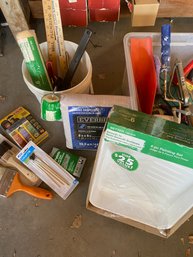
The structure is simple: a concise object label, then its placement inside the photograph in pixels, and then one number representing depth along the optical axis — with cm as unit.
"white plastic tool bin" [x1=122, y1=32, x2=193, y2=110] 59
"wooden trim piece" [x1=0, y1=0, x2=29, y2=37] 88
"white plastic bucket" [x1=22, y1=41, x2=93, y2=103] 65
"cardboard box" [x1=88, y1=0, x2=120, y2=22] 97
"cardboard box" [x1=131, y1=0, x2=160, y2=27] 97
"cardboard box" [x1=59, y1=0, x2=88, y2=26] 96
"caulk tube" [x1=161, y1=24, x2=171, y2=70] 59
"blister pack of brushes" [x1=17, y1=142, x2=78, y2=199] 71
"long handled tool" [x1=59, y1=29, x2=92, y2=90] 59
